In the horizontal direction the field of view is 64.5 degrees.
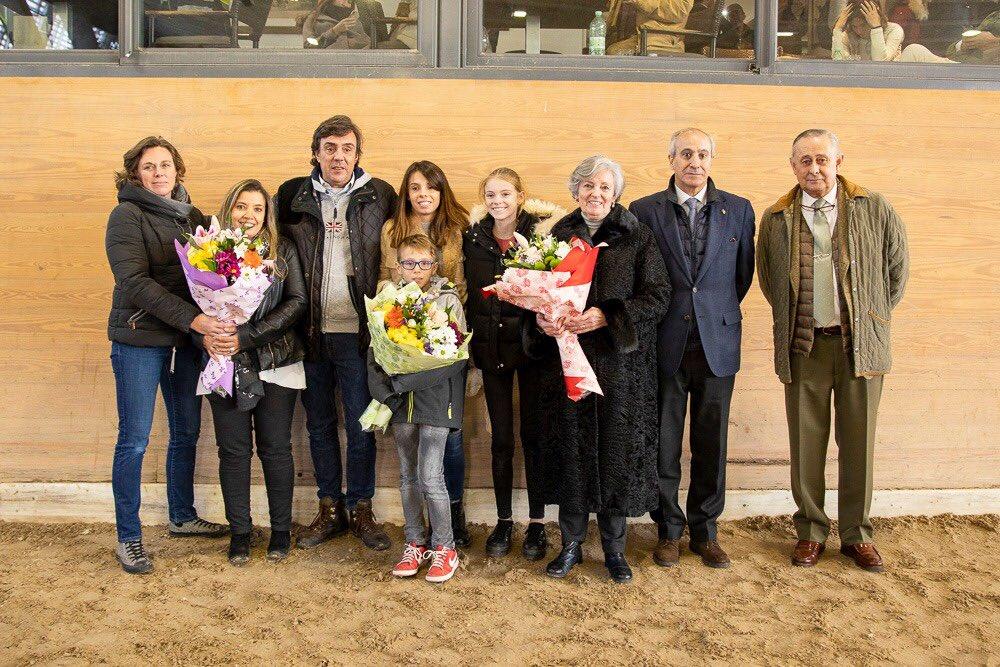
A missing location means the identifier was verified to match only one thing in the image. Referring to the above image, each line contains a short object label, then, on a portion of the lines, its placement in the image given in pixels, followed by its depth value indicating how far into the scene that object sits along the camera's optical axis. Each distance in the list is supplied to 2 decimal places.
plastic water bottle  3.74
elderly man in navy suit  3.04
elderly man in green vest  3.06
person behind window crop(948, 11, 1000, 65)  3.78
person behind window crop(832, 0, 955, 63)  3.76
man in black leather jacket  3.21
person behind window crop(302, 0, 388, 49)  3.72
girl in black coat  3.07
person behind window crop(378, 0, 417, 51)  3.68
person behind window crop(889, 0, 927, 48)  3.79
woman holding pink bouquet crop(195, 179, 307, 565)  3.04
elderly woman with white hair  2.90
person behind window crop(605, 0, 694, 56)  3.75
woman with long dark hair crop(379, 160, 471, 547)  3.15
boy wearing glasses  2.98
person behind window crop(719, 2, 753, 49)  3.73
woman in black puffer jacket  3.03
